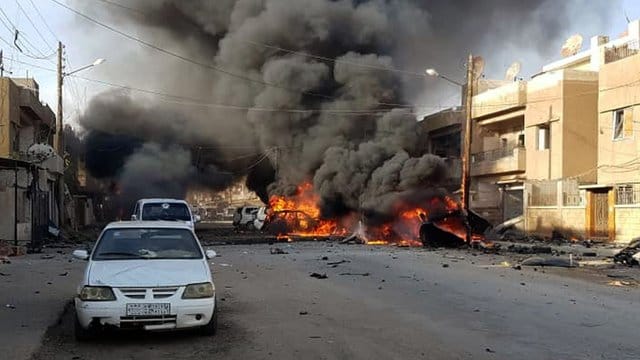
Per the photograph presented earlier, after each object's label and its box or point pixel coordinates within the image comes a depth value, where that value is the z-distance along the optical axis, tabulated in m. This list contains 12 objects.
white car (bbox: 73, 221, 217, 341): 6.98
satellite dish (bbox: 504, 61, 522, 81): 46.91
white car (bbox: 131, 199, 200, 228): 18.52
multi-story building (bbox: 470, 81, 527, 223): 37.59
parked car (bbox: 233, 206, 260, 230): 40.91
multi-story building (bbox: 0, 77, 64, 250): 23.75
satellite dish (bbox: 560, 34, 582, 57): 46.34
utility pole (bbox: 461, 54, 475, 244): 26.66
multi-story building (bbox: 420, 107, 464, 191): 42.62
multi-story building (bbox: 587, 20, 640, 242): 28.39
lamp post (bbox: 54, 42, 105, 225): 30.23
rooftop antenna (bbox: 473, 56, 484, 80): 43.94
